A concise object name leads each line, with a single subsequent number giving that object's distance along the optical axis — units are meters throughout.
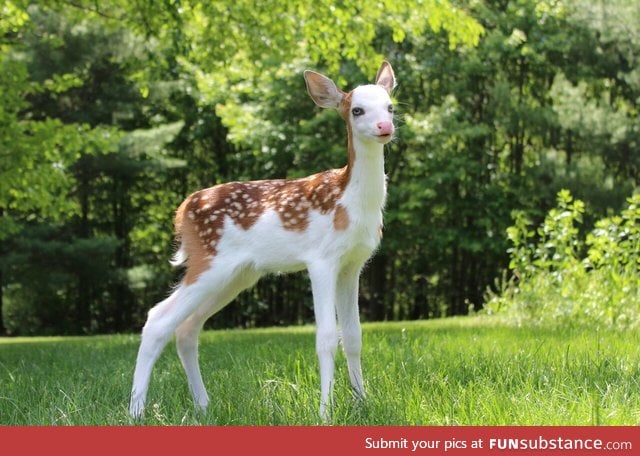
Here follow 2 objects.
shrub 8.24
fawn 3.78
